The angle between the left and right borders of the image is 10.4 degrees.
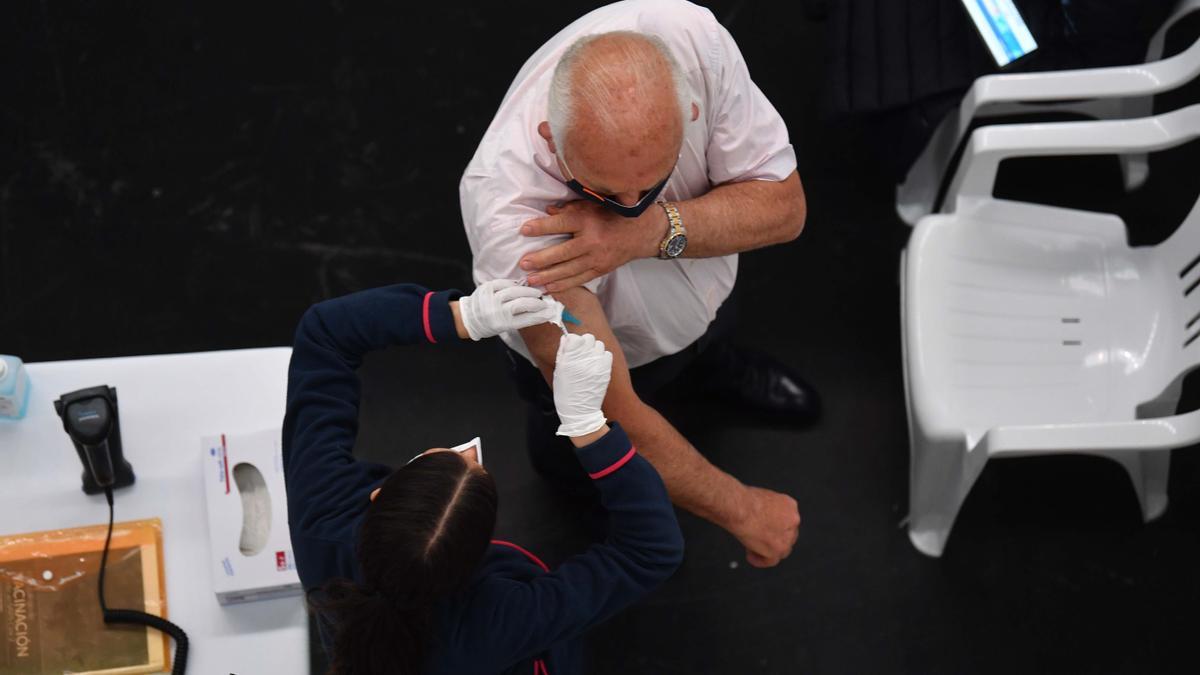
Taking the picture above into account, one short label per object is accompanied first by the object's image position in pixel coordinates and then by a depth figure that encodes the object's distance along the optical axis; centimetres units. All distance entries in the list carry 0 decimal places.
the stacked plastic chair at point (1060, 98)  1018
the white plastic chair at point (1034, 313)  1010
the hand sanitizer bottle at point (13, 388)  964
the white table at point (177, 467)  959
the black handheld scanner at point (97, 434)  956
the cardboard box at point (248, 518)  958
